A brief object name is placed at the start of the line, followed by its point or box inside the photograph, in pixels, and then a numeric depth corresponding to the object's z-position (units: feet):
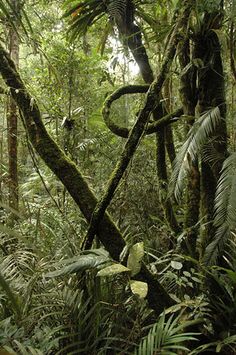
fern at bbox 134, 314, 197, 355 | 6.91
